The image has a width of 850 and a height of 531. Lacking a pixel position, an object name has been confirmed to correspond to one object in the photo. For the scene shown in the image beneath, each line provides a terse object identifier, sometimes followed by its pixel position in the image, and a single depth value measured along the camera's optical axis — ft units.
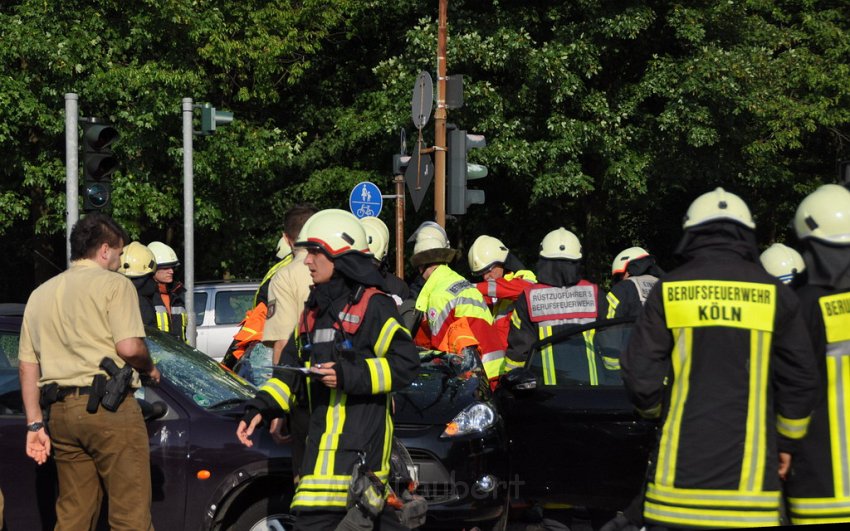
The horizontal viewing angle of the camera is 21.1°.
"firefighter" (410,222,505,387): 51.40
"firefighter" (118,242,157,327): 58.72
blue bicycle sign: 109.71
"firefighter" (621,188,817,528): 26.16
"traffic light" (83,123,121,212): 66.54
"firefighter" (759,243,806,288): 47.52
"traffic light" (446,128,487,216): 79.08
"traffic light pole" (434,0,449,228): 90.71
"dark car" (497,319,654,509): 43.43
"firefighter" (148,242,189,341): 66.33
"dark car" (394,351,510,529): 40.99
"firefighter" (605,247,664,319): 55.36
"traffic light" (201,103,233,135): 95.69
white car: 112.76
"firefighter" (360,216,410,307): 45.64
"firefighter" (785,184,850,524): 26.94
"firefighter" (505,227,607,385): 51.63
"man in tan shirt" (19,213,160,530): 34.69
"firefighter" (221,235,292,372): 46.25
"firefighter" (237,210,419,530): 30.42
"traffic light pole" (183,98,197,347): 98.54
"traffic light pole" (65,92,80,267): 65.67
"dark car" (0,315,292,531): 36.49
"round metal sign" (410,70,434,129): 87.92
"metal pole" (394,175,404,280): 107.98
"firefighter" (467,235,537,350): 60.14
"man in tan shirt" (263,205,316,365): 38.75
